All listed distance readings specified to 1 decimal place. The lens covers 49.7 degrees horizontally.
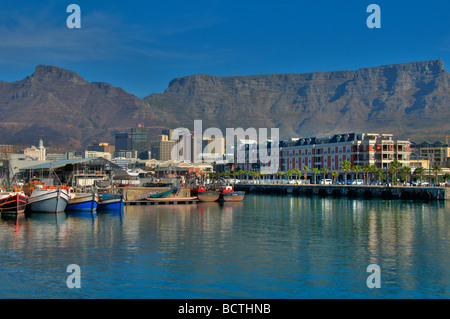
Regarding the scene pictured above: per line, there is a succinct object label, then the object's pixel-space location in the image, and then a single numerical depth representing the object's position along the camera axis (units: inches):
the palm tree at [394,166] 5812.0
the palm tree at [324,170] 6697.8
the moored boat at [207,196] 4522.6
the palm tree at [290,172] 7383.9
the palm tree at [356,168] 6220.5
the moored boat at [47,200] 3181.6
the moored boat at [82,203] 3319.4
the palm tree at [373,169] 6052.2
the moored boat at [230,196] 4606.3
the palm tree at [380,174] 6097.4
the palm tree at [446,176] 6053.2
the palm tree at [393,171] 5807.1
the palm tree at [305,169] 7145.7
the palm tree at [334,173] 6510.8
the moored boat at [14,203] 3093.0
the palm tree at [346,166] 6215.6
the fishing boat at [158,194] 4372.5
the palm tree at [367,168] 6031.0
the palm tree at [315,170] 6835.6
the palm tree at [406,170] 5928.6
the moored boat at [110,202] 3427.7
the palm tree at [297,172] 7357.3
